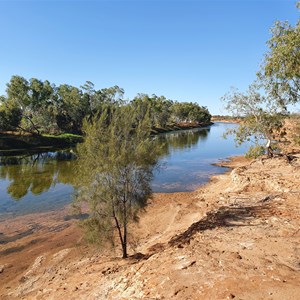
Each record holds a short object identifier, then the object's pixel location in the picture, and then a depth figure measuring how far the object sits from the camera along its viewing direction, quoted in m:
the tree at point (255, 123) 31.95
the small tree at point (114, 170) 14.06
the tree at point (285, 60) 14.50
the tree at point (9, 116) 66.75
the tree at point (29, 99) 73.88
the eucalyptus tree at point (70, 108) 89.38
